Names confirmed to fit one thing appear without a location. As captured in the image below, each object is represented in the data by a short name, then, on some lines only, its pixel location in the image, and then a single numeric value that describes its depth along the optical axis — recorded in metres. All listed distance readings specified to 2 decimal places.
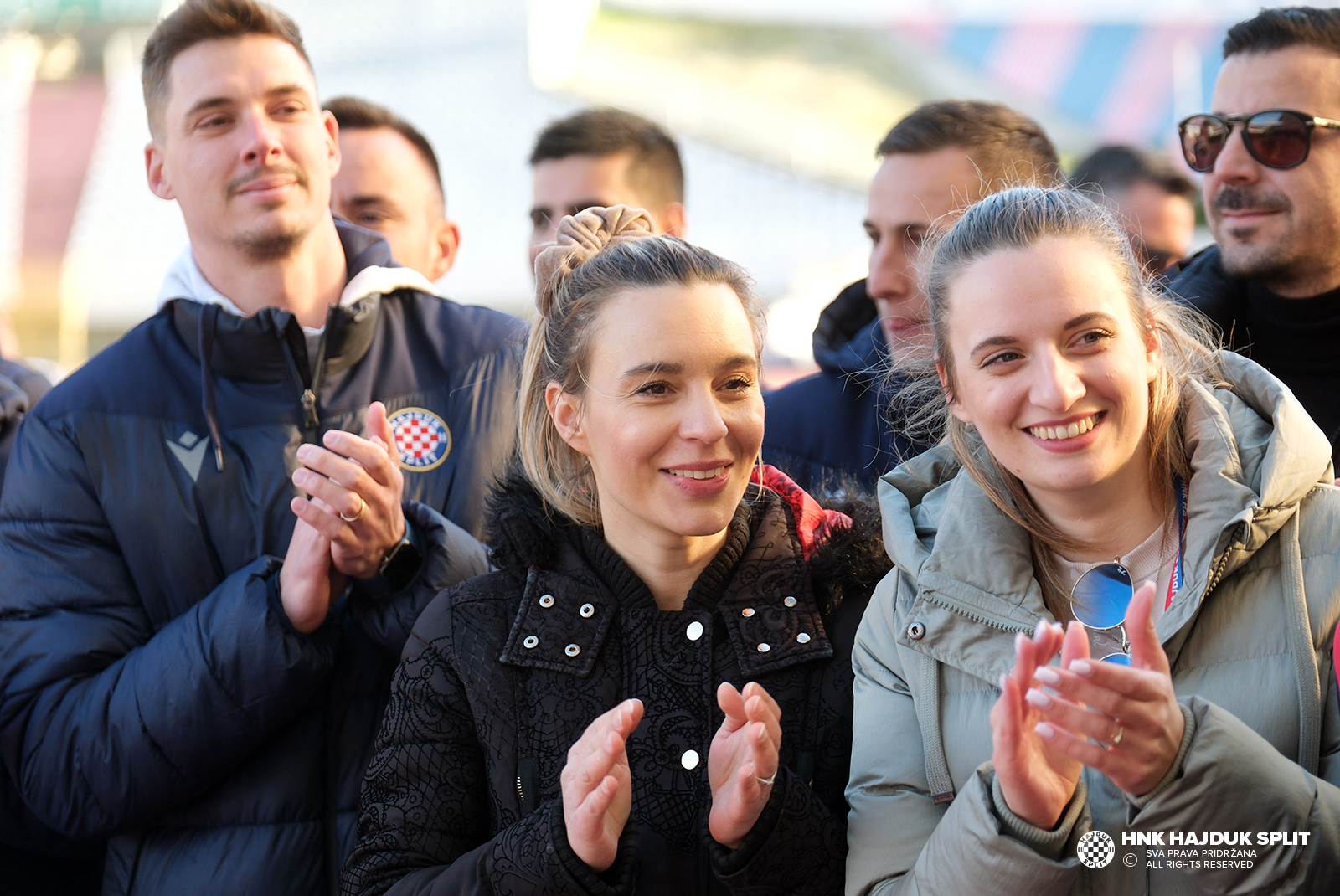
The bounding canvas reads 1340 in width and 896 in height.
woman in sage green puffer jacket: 1.67
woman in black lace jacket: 1.93
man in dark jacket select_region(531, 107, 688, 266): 4.48
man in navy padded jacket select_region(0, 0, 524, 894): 2.42
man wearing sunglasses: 2.98
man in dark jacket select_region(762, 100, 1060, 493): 3.13
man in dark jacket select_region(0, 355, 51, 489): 3.20
